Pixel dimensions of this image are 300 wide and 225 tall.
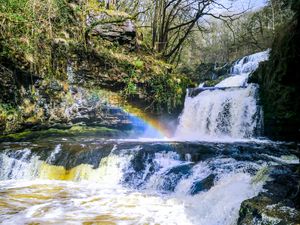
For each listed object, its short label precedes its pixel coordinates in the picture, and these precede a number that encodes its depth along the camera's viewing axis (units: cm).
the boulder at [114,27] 1302
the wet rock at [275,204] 402
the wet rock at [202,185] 648
